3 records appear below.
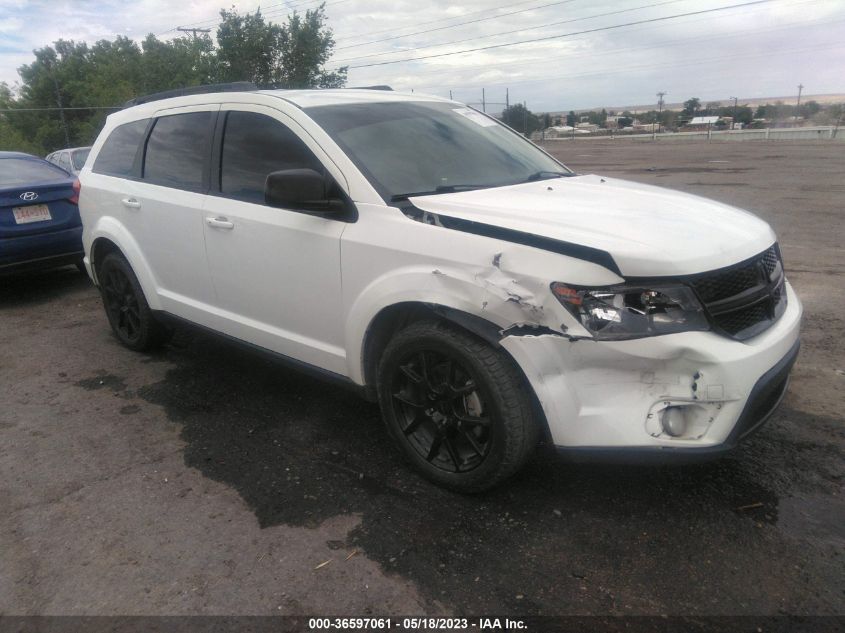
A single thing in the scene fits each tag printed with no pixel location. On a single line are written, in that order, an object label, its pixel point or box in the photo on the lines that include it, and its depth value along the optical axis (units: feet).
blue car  21.81
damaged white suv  8.12
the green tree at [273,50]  111.75
